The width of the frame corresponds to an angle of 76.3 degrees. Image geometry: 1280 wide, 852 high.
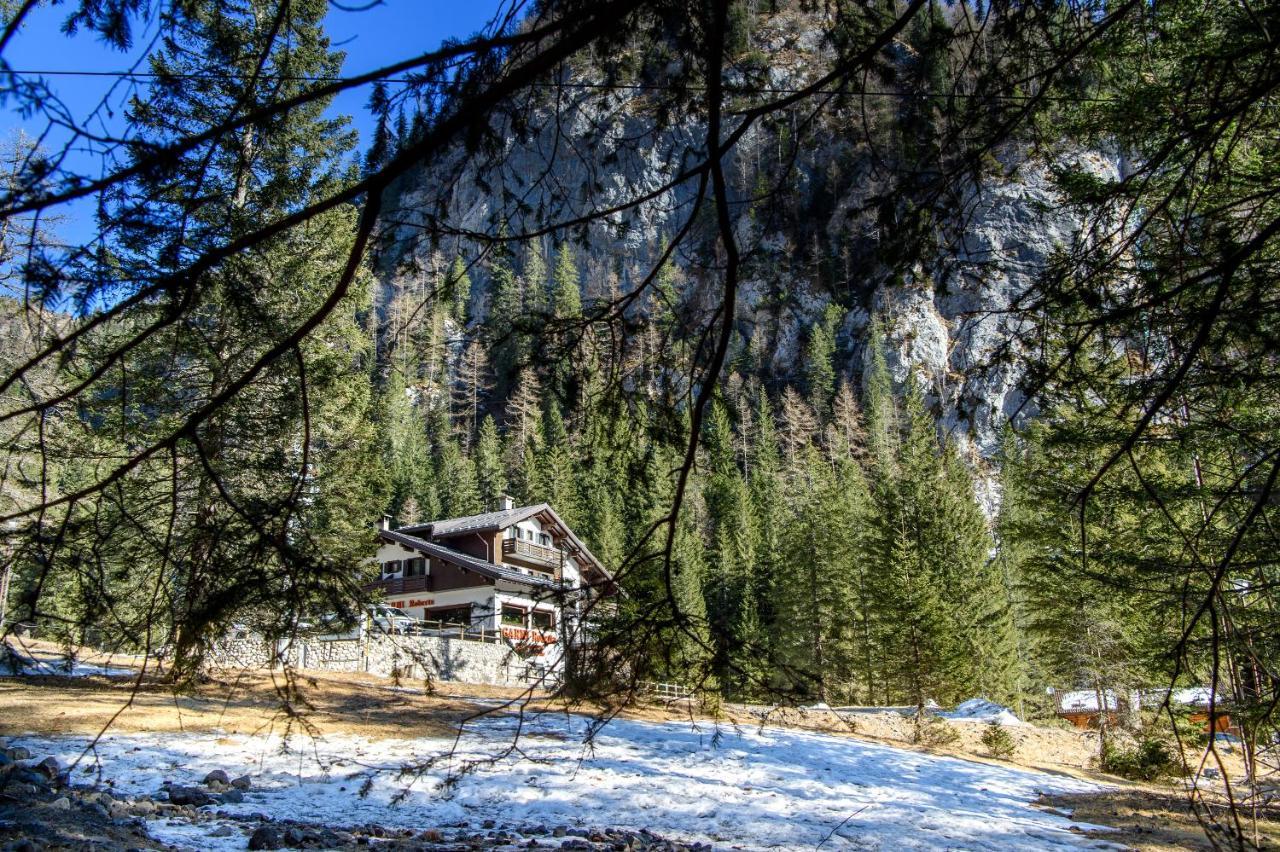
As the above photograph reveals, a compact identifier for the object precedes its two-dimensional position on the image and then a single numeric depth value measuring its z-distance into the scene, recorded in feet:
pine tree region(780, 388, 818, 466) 195.52
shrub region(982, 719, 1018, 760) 57.16
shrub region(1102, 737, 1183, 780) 49.60
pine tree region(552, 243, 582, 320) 186.72
